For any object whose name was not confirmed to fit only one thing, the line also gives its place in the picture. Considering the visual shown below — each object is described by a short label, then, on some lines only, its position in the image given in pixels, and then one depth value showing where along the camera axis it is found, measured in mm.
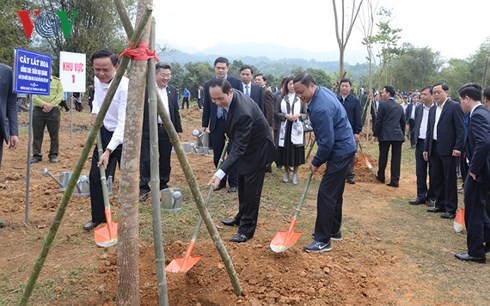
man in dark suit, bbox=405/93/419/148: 13055
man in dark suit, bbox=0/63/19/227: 4465
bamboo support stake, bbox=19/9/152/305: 2377
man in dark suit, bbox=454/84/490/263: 4137
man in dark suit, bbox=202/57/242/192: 6191
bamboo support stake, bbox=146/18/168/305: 2477
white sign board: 9328
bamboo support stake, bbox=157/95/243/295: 2592
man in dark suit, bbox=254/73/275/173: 7438
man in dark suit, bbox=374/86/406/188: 7863
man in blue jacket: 4168
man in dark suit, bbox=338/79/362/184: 7295
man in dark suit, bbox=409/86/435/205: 6874
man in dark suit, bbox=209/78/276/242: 4125
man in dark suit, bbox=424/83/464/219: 5910
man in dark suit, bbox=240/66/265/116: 6828
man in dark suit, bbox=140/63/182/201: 5543
